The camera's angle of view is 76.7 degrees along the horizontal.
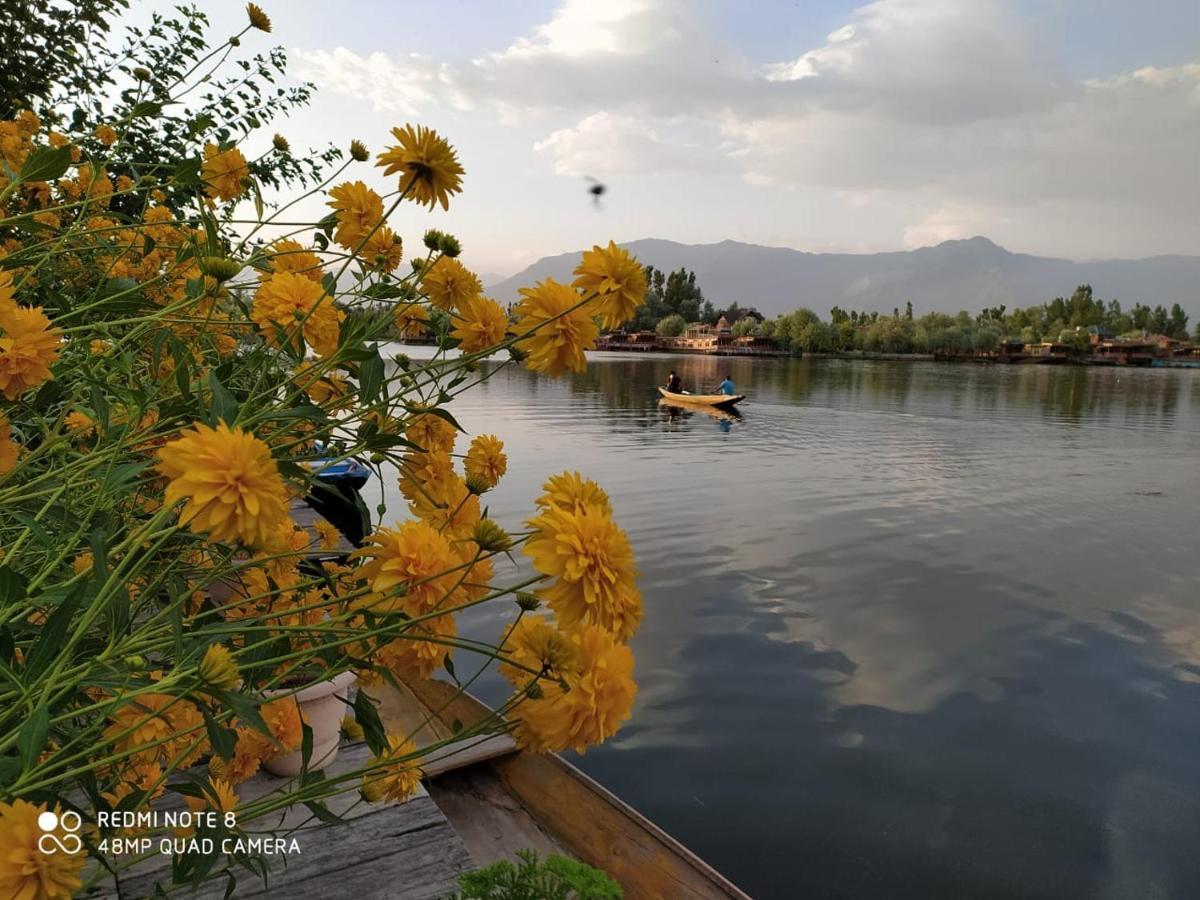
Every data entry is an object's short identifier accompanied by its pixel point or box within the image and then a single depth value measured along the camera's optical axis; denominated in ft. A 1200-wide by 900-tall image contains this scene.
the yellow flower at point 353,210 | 4.43
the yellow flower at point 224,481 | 1.97
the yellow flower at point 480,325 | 4.11
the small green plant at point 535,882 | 3.98
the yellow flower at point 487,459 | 4.17
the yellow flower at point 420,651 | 2.91
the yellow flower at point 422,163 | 3.67
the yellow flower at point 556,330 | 3.45
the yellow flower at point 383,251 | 4.46
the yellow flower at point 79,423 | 4.28
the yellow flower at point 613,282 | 3.34
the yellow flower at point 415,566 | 2.75
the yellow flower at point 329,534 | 5.38
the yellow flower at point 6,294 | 2.42
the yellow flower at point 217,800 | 2.92
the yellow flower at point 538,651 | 2.64
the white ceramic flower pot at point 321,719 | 8.12
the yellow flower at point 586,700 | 2.61
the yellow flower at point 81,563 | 3.36
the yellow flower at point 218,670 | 2.19
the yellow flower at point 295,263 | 4.50
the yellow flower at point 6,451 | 2.48
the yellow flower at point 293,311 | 3.76
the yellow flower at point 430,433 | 4.39
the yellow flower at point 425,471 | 4.02
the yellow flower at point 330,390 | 3.57
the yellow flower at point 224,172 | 5.26
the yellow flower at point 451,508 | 3.54
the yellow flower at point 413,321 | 4.71
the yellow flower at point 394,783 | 3.60
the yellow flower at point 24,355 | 2.52
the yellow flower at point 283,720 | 4.29
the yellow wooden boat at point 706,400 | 85.78
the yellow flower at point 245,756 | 4.51
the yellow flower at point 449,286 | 4.26
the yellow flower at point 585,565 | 2.51
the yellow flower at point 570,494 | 2.81
